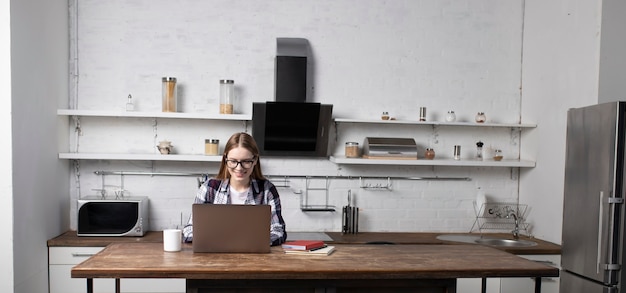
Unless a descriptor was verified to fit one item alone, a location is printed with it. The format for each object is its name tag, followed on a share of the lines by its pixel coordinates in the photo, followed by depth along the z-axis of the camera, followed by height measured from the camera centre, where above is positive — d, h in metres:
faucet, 4.66 -0.86
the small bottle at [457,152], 4.70 -0.22
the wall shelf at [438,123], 4.52 +0.02
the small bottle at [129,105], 4.39 +0.11
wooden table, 2.49 -0.69
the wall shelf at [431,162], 4.47 -0.30
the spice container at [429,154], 4.66 -0.24
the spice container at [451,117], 4.68 +0.07
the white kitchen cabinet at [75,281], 3.99 -1.17
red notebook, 2.93 -0.65
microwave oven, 4.16 -0.74
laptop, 2.73 -0.54
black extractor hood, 4.38 +0.07
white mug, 2.85 -0.62
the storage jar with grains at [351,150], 4.56 -0.22
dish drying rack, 4.84 -0.78
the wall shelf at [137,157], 4.26 -0.29
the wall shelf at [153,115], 4.25 +0.04
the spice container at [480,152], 4.81 -0.23
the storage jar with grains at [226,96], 4.46 +0.20
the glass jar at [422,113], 4.68 +0.10
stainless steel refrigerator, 3.36 -0.46
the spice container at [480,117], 4.72 +0.08
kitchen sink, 4.41 -0.93
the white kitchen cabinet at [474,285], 4.14 -1.19
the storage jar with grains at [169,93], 4.40 +0.21
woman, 3.13 -0.38
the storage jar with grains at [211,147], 4.45 -0.21
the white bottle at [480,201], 4.82 -0.65
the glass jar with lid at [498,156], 4.73 -0.25
